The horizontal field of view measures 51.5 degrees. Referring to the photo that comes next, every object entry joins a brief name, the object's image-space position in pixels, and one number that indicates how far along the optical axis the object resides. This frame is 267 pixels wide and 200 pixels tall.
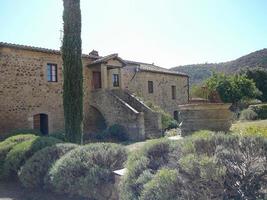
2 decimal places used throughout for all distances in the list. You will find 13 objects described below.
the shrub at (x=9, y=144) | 8.03
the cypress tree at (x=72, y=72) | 10.52
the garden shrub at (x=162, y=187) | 3.38
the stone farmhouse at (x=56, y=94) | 15.09
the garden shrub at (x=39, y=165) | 6.54
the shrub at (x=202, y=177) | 3.15
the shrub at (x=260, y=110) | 25.53
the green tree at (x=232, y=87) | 30.48
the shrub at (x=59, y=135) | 14.42
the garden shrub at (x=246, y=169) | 3.12
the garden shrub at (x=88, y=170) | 5.22
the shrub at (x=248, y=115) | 24.65
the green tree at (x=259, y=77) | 42.25
